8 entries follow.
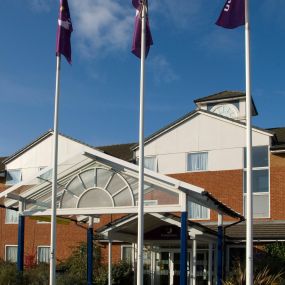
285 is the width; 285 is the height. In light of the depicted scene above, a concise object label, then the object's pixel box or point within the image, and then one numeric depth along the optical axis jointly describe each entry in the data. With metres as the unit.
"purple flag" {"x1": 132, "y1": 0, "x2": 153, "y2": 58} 14.75
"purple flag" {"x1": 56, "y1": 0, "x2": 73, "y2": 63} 16.27
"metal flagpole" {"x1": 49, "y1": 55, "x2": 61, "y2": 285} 15.26
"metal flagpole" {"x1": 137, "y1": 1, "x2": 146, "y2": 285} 13.52
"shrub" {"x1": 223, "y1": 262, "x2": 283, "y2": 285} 14.52
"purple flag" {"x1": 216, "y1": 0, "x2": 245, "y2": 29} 12.76
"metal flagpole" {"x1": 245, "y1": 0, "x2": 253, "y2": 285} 11.75
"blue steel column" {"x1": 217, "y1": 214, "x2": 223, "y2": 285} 18.09
